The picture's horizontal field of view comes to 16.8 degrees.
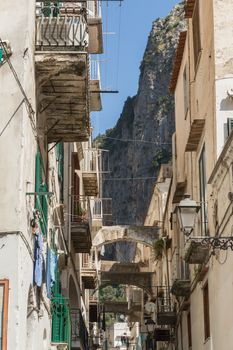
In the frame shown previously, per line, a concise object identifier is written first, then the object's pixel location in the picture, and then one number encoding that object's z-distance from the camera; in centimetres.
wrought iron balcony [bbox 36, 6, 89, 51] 1317
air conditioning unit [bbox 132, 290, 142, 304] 4907
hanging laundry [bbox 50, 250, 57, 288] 1569
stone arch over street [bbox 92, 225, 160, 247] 3634
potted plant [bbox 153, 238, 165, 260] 3333
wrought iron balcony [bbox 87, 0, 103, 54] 1819
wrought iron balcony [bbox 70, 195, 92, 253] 2272
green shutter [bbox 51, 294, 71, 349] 1766
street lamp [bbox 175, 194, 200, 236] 1176
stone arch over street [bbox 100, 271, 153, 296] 3956
